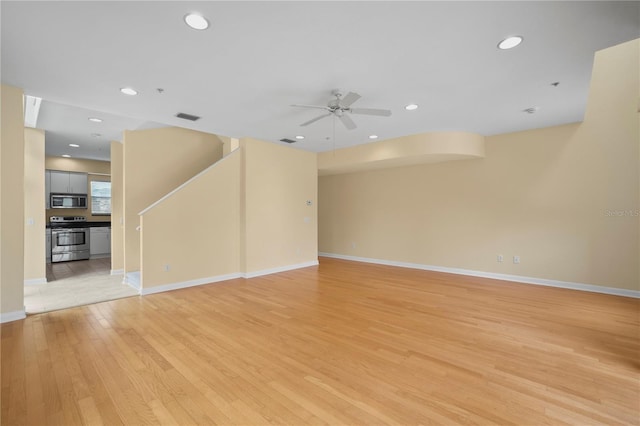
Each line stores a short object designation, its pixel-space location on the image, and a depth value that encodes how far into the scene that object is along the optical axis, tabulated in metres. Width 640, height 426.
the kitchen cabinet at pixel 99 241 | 7.79
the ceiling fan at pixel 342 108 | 3.31
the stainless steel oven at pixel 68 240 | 7.05
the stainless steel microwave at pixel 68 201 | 7.59
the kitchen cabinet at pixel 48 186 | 7.52
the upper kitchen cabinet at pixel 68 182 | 7.62
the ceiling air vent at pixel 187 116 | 4.24
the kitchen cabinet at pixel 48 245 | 7.01
